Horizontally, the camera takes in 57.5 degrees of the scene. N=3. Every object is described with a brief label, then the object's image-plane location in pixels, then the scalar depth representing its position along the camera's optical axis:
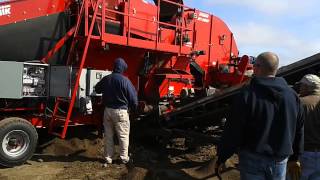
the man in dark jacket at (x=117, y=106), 4.65
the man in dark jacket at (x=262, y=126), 2.30
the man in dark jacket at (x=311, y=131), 2.85
